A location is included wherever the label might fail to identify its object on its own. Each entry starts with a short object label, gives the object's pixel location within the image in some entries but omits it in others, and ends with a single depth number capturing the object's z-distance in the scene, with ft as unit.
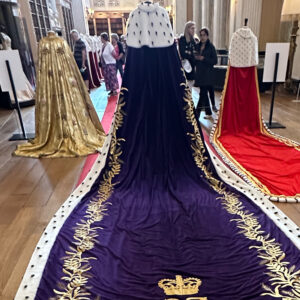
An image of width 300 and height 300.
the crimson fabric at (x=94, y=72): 29.19
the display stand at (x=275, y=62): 12.58
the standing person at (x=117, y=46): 23.72
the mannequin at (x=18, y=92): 19.33
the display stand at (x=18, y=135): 12.75
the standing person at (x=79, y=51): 21.09
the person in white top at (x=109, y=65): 22.29
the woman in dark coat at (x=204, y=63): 14.23
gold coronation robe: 11.55
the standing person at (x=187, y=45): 14.48
